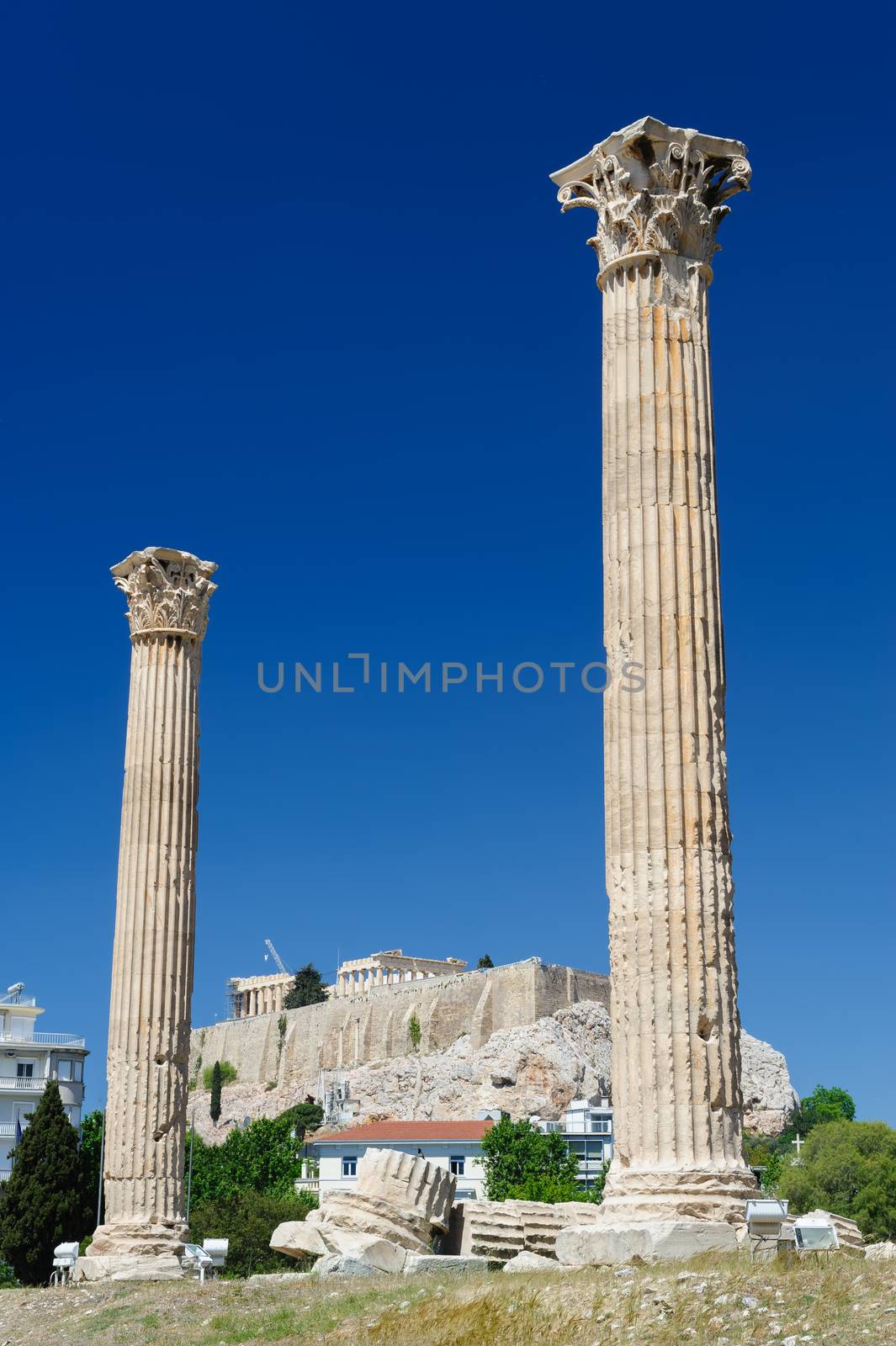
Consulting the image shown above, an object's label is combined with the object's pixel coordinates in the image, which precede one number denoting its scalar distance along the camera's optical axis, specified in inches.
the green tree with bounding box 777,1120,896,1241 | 2249.0
